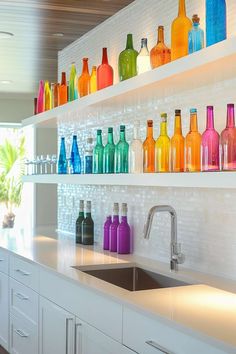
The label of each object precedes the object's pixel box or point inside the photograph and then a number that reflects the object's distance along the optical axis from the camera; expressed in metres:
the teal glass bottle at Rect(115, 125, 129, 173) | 3.41
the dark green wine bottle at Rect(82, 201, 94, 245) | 4.14
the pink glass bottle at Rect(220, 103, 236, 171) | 2.37
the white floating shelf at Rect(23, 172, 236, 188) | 2.29
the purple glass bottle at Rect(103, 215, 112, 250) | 3.81
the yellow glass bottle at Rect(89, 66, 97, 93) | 3.76
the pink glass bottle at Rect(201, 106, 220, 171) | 2.50
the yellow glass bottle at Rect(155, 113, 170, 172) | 2.95
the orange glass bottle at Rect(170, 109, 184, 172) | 2.79
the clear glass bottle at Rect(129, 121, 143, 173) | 3.19
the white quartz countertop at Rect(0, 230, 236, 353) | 1.90
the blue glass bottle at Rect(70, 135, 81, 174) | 4.27
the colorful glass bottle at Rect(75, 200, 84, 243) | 4.21
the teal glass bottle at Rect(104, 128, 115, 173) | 3.60
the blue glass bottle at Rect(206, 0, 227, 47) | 2.44
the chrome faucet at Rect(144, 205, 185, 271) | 2.99
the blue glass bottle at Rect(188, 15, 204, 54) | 2.61
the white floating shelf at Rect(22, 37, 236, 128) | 2.31
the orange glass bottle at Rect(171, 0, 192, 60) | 2.73
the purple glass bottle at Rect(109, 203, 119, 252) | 3.72
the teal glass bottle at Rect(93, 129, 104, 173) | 3.69
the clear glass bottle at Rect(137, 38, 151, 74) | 3.13
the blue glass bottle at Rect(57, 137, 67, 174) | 4.33
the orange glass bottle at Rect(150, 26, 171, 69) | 2.92
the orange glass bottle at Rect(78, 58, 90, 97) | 3.89
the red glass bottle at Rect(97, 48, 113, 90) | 3.62
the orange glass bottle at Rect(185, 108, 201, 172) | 2.64
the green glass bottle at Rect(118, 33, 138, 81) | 3.30
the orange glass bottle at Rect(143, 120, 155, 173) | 3.10
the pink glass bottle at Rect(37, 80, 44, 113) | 4.59
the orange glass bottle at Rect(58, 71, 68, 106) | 4.20
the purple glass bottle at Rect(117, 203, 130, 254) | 3.65
